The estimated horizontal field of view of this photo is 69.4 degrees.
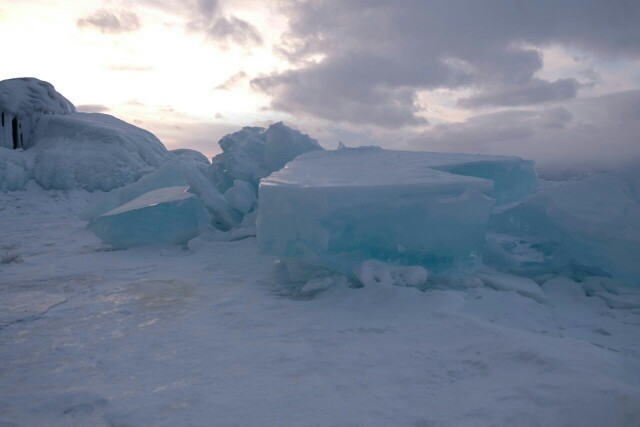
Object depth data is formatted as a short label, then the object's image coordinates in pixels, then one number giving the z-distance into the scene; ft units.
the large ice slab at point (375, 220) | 14.44
